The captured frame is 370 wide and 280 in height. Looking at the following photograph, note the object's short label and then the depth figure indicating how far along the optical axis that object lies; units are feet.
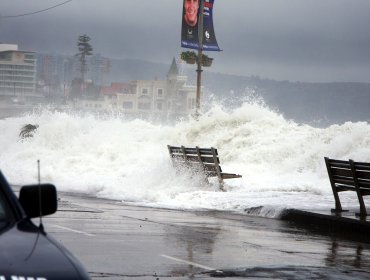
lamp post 174.95
